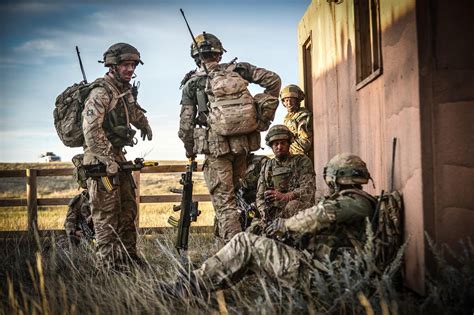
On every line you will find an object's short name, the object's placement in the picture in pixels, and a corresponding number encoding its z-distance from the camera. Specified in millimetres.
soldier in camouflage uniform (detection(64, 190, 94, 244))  7172
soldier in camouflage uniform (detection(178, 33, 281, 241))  5609
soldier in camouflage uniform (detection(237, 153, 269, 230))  6734
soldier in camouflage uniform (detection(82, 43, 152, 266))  4960
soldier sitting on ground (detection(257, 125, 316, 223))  5637
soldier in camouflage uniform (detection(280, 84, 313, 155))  7566
